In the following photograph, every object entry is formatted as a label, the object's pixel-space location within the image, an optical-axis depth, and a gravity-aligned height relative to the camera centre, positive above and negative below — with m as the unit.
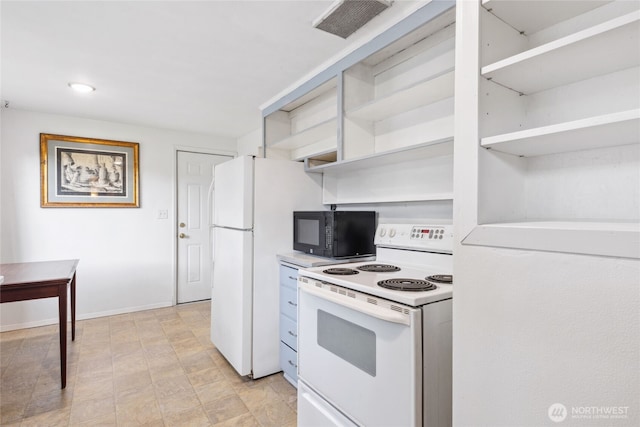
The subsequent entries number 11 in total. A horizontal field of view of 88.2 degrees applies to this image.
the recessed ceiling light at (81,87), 2.67 +1.01
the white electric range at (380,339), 1.19 -0.53
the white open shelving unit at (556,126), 0.88 +0.22
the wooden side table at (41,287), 2.09 -0.51
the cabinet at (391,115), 1.75 +0.60
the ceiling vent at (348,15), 1.62 +1.01
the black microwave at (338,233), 2.16 -0.16
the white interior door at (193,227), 4.23 -0.23
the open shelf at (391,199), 1.80 +0.07
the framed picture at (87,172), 3.47 +0.41
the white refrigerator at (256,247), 2.39 -0.29
